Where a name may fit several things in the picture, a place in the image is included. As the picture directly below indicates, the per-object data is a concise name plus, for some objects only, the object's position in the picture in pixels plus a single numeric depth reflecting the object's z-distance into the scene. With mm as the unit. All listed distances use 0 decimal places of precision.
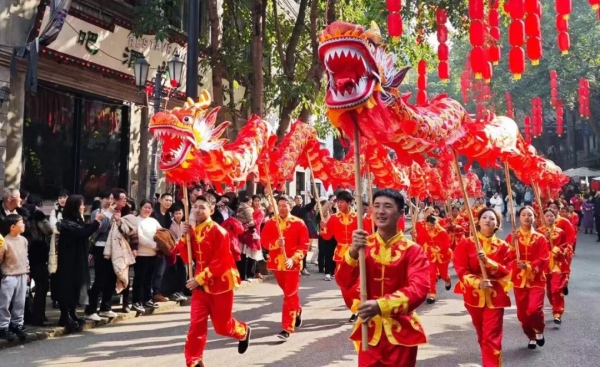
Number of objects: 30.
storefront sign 12383
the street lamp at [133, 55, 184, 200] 10680
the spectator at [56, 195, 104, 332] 7465
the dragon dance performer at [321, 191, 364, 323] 9500
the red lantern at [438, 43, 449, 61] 12242
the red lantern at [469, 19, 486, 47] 10820
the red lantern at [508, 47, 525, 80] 10617
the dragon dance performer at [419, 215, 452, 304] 11320
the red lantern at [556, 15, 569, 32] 10847
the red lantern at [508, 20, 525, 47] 10289
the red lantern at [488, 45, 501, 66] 12508
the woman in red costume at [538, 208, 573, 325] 8422
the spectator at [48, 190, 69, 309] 7788
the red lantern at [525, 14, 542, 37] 10141
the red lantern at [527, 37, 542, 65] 10273
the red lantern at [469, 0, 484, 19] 10641
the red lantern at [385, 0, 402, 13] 10008
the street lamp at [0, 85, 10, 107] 10742
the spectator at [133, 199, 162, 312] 8773
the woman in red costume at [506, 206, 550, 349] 6953
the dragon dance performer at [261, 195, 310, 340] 7746
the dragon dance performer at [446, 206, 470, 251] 12664
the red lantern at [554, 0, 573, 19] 10148
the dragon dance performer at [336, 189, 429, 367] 3887
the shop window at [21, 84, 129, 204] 12117
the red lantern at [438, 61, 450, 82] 12767
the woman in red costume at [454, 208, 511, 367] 5621
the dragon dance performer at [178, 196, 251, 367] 5938
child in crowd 6883
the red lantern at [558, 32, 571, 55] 11375
